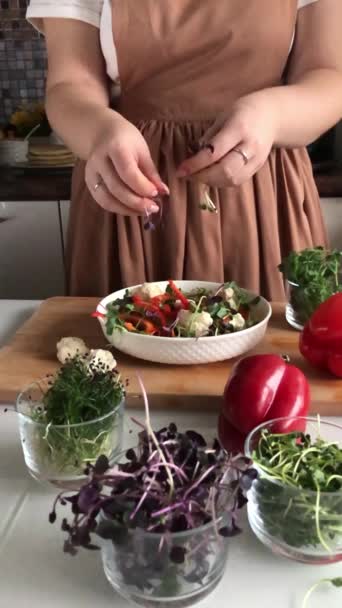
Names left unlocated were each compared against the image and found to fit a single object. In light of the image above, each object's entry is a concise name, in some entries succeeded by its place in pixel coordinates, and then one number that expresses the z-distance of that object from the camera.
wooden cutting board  0.67
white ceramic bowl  0.71
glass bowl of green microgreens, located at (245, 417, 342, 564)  0.43
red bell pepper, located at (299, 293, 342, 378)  0.70
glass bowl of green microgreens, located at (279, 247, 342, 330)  0.80
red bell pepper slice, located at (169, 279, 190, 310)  0.78
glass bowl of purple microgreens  0.40
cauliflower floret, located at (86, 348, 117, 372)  0.64
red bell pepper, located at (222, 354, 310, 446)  0.56
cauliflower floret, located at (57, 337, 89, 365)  0.72
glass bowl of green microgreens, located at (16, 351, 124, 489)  0.53
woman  0.88
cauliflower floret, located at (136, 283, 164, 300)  0.80
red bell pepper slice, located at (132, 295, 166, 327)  0.77
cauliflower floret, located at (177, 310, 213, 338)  0.72
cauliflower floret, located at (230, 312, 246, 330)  0.75
